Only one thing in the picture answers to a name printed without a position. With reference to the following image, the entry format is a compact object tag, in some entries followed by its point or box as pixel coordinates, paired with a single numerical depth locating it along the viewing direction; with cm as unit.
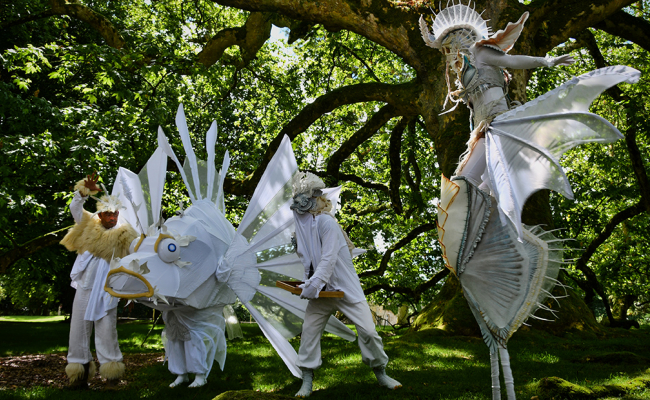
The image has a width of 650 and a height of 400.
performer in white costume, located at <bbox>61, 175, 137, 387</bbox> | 538
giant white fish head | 436
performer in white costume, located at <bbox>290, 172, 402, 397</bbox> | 449
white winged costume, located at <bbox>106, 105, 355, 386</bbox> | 498
